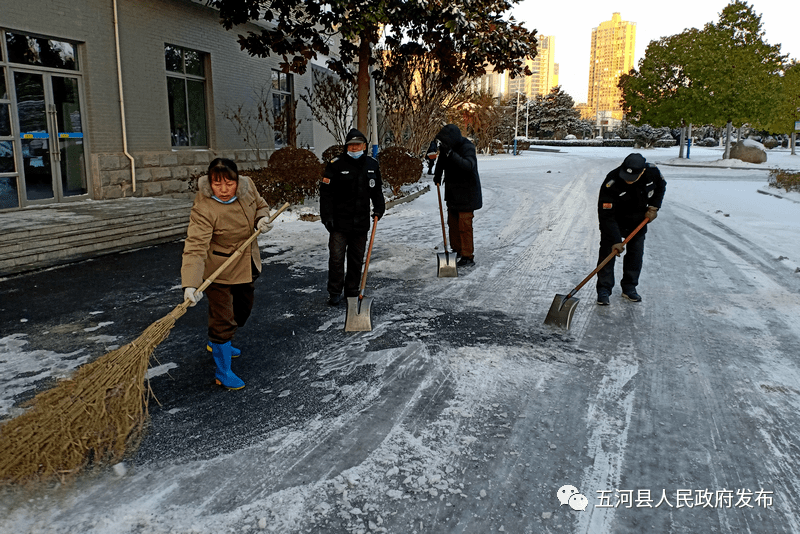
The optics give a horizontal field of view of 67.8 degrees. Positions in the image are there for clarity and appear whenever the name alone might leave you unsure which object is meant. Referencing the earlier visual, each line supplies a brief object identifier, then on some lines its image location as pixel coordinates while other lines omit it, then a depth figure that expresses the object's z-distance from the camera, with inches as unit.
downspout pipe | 425.7
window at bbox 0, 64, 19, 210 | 365.7
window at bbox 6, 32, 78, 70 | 369.4
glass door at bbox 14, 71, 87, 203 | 380.2
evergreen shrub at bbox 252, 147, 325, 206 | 436.8
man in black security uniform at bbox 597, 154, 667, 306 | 232.4
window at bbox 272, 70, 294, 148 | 628.1
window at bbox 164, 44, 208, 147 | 492.1
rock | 1202.6
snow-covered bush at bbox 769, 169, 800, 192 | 620.2
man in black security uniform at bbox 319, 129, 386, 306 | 229.8
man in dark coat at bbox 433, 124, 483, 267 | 295.7
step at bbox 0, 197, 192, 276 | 284.4
